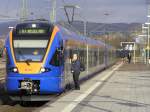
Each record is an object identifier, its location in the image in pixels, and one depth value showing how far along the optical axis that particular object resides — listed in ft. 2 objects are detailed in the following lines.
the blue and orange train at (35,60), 62.49
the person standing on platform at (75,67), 78.43
